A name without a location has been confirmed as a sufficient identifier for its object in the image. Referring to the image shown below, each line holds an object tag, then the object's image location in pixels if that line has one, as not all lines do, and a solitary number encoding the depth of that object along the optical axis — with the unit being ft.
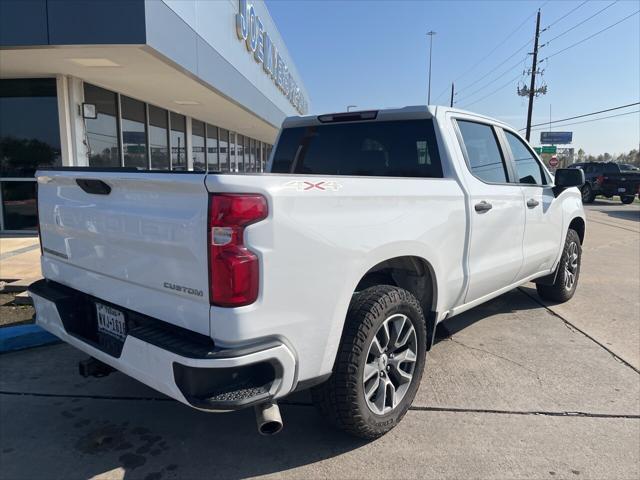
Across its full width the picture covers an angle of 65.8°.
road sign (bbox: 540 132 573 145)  263.70
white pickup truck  7.06
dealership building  23.00
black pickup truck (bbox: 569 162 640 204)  77.10
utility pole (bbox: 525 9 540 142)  116.36
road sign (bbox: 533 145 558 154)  174.19
